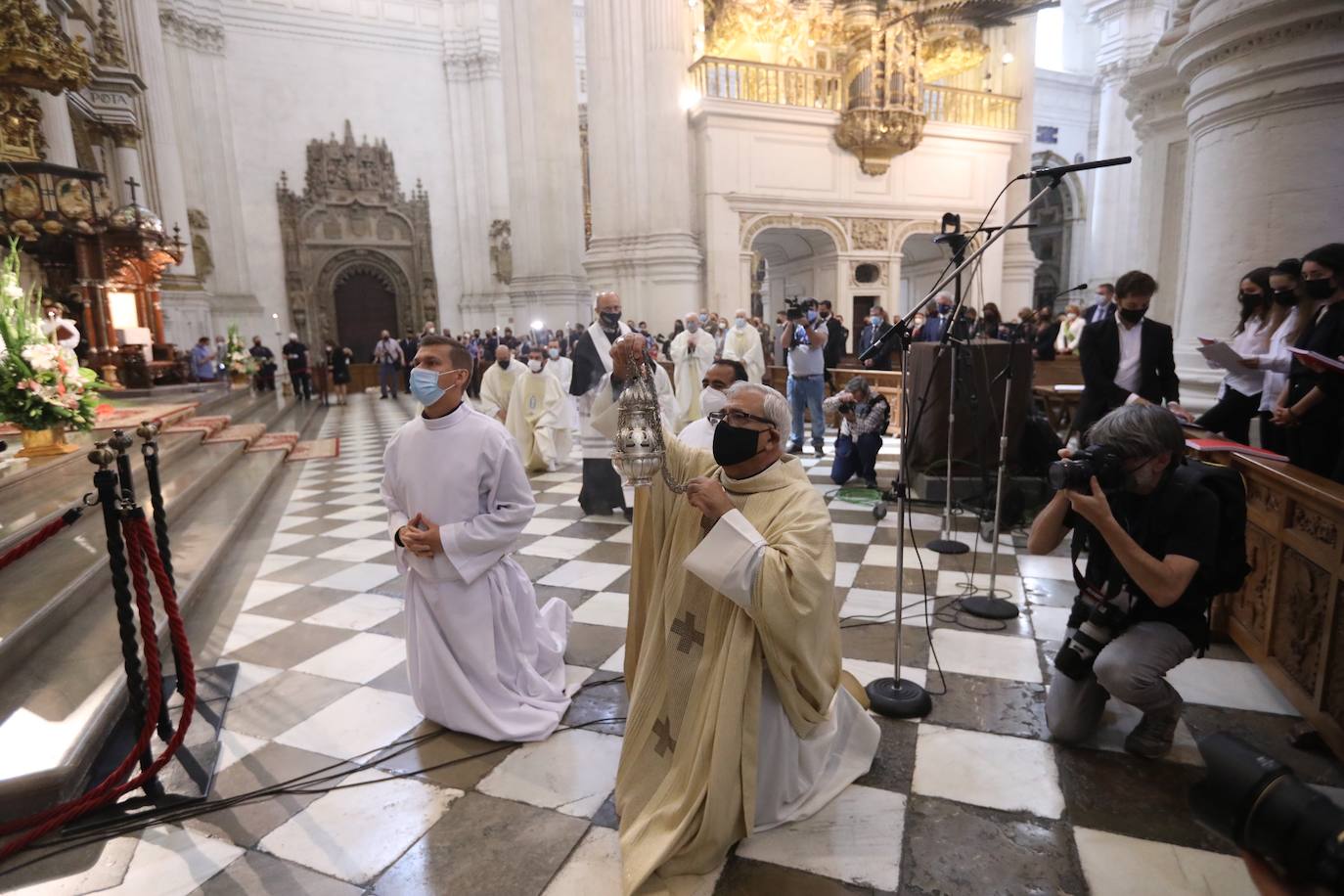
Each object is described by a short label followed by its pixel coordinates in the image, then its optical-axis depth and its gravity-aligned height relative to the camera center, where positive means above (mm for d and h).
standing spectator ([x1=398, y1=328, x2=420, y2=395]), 18922 -260
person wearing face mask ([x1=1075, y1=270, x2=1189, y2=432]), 4336 -241
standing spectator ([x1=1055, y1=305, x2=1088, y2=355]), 10802 -147
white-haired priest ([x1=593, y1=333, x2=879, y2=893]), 1877 -974
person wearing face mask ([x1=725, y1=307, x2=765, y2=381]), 10211 -232
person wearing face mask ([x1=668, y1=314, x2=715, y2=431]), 9812 -476
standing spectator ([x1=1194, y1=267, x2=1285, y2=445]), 4039 -220
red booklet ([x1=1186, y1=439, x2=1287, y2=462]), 3369 -634
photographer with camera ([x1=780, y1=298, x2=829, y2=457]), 8188 -440
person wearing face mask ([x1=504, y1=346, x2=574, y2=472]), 8242 -942
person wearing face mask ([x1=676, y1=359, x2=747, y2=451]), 3695 -294
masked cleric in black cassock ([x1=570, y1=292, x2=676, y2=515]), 5730 -490
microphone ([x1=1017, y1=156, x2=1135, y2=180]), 2732 +603
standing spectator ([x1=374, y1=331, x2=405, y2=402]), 17625 -568
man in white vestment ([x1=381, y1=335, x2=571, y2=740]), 2758 -812
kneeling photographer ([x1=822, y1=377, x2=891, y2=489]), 6484 -943
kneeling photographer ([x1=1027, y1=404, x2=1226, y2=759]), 2244 -820
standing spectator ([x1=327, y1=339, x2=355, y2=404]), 17250 -703
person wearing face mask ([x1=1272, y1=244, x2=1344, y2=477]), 3241 -339
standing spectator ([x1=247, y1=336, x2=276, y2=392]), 17328 -634
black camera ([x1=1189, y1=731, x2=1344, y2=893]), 715 -524
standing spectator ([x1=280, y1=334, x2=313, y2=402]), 16406 -518
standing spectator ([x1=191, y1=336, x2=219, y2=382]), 14477 -416
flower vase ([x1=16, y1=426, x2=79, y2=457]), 5746 -802
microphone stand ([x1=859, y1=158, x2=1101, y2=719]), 2680 -1523
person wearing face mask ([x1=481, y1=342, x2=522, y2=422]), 8758 -630
